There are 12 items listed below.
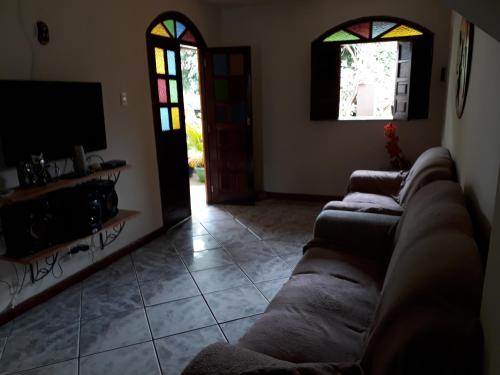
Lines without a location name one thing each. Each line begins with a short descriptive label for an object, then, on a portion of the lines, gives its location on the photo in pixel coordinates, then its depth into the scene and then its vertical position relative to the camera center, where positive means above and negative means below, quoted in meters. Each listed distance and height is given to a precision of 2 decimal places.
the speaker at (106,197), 2.80 -0.63
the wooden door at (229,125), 4.64 -0.18
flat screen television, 2.29 -0.03
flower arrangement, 4.35 -0.49
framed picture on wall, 2.25 +0.29
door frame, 3.62 +0.55
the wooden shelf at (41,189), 2.12 -0.44
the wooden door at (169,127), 3.77 -0.15
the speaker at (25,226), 2.24 -0.66
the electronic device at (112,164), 2.94 -0.39
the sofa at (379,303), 0.91 -0.66
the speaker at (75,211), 2.54 -0.65
